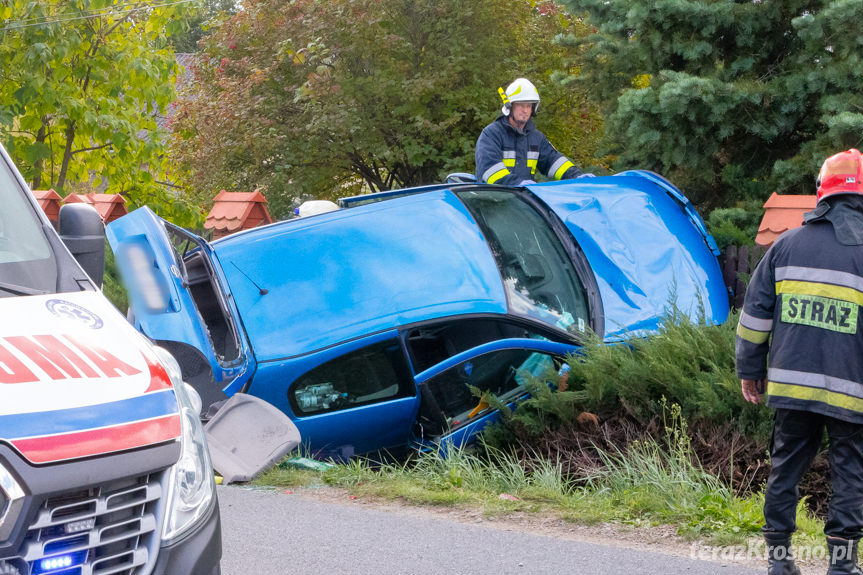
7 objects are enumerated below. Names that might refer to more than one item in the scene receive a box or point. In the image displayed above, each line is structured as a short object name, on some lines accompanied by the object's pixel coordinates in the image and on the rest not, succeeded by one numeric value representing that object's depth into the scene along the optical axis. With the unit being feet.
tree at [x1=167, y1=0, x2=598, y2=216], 75.20
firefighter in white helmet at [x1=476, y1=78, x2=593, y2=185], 54.19
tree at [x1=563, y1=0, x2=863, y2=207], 51.34
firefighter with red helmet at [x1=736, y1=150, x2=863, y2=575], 23.61
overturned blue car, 36.37
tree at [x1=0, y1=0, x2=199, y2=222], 84.89
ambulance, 14.64
